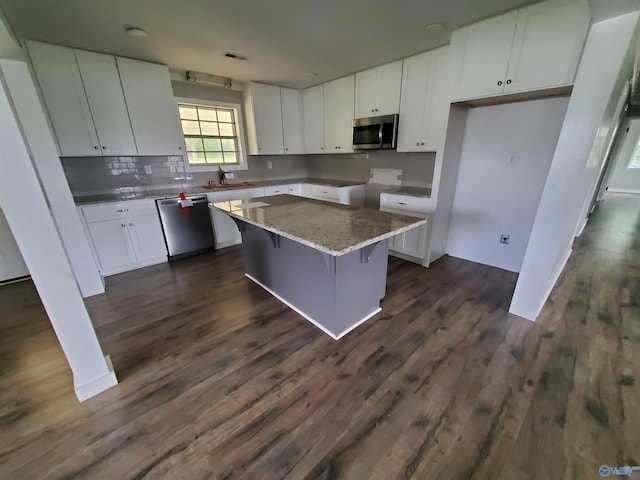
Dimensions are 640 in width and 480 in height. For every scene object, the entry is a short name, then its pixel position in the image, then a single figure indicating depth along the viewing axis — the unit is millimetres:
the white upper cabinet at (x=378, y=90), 3254
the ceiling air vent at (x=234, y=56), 2920
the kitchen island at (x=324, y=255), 1673
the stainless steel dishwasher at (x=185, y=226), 3327
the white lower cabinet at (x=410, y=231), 3098
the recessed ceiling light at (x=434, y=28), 2322
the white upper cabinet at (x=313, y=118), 4273
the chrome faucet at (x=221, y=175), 4176
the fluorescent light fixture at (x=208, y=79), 3557
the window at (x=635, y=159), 7906
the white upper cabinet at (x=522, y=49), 1929
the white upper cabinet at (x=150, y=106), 3057
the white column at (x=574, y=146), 1615
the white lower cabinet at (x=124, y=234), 2900
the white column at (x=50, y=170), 2000
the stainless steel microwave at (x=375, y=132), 3336
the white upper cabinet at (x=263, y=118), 4060
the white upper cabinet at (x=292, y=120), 4391
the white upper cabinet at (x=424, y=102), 2795
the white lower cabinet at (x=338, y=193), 4047
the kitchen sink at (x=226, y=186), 3812
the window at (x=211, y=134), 3918
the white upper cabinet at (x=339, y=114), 3842
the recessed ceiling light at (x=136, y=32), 2318
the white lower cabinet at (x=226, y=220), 3730
